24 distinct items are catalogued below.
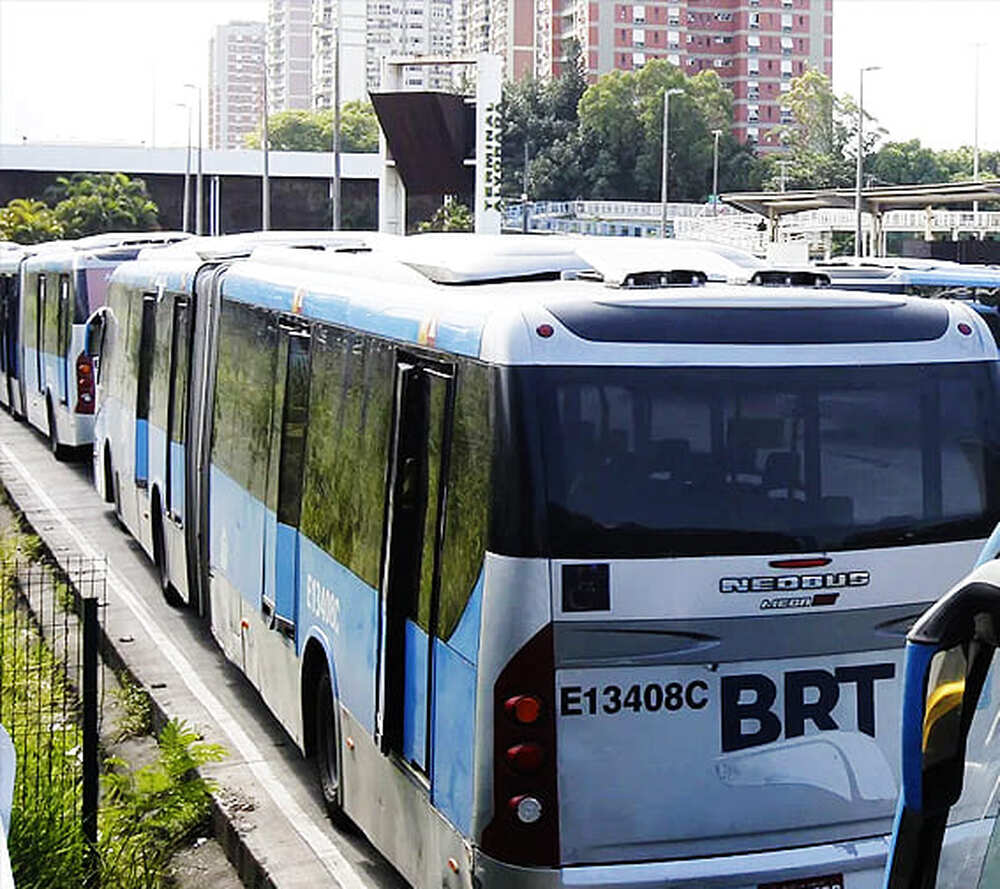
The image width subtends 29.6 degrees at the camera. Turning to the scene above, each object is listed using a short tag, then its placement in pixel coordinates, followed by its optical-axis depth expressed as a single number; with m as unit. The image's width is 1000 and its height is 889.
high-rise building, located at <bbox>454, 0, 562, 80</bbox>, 154.88
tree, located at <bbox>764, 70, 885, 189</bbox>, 132.38
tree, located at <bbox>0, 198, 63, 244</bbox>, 75.88
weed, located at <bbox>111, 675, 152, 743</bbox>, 10.91
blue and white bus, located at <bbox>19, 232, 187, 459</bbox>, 23.30
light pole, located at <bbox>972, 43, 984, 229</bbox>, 97.56
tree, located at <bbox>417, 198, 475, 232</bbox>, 72.00
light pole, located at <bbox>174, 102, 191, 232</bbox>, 88.01
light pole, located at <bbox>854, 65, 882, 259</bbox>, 46.42
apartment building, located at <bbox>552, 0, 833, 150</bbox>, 150.25
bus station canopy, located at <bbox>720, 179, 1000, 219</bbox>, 42.09
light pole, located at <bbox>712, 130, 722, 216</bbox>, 114.08
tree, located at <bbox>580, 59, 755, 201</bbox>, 116.94
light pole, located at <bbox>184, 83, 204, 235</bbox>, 77.62
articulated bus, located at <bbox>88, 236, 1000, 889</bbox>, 6.22
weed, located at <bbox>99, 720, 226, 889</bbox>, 8.33
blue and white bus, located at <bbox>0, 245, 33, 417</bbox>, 29.78
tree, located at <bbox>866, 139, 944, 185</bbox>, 123.44
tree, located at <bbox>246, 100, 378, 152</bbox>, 161.62
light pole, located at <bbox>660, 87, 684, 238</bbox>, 75.94
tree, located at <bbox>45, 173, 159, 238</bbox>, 84.06
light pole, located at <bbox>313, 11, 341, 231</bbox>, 48.19
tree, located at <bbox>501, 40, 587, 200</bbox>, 114.69
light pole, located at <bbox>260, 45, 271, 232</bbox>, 59.63
